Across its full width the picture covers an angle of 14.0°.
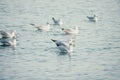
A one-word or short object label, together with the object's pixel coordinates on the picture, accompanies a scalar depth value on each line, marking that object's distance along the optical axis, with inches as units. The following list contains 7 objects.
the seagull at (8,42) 1262.5
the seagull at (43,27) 1516.1
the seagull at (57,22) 1616.9
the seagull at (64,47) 1224.5
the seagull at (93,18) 1732.8
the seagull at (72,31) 1476.4
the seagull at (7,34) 1342.3
